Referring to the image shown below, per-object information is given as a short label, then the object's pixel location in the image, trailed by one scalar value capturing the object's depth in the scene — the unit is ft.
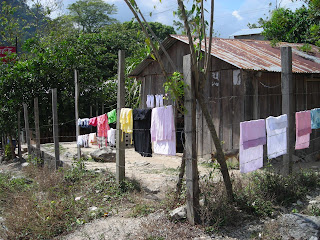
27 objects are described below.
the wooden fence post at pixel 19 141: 37.78
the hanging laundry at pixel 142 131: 18.86
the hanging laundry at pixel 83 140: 28.35
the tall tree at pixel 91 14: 130.93
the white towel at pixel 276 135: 17.77
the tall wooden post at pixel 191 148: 14.78
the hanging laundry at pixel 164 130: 16.74
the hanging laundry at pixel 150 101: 35.72
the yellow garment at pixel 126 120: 19.80
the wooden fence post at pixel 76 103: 28.58
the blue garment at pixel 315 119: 21.18
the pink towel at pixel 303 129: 20.21
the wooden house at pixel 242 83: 27.02
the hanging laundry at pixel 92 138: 28.37
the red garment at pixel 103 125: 24.56
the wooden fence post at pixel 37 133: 31.04
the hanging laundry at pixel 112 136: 23.71
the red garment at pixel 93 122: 26.11
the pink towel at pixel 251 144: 16.45
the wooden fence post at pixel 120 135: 21.09
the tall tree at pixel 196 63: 14.61
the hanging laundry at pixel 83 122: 27.60
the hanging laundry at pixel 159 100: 34.34
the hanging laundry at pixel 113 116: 22.68
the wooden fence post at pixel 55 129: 26.84
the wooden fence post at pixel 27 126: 33.80
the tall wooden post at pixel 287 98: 18.72
